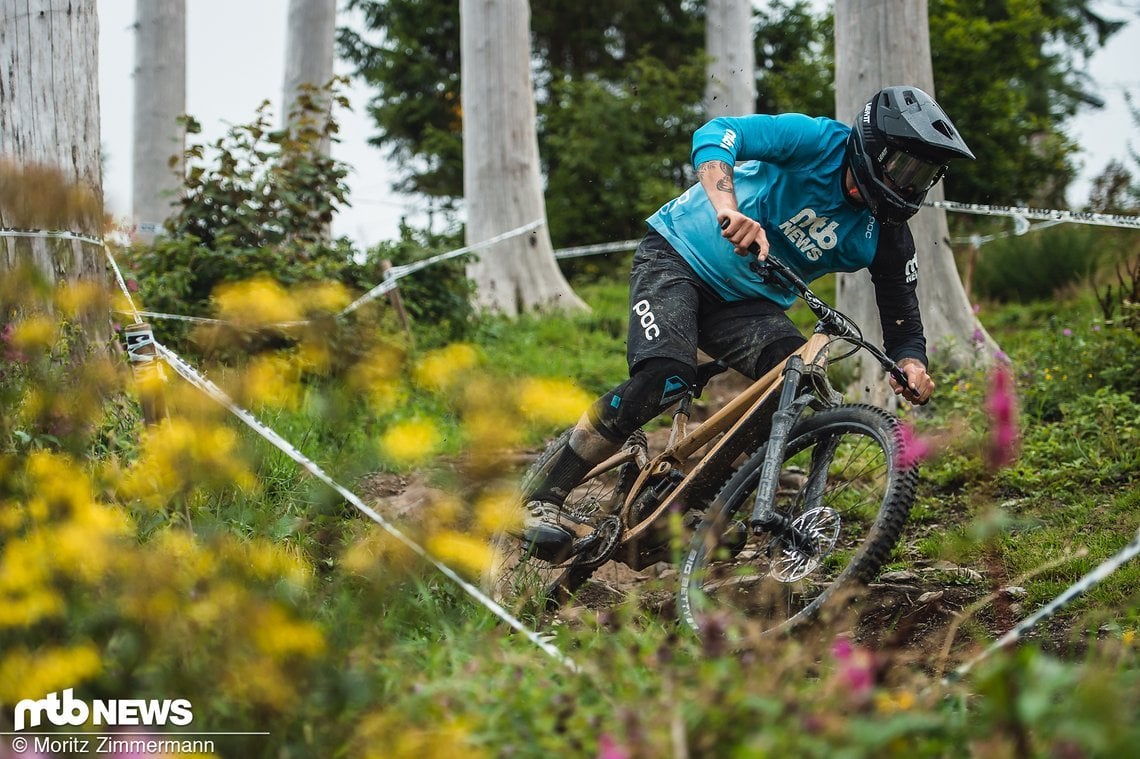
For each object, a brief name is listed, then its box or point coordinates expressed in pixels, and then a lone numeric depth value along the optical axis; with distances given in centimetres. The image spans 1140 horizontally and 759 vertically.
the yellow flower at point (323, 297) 599
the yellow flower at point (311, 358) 399
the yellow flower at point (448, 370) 368
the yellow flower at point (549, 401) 321
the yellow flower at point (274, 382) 353
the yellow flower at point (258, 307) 436
